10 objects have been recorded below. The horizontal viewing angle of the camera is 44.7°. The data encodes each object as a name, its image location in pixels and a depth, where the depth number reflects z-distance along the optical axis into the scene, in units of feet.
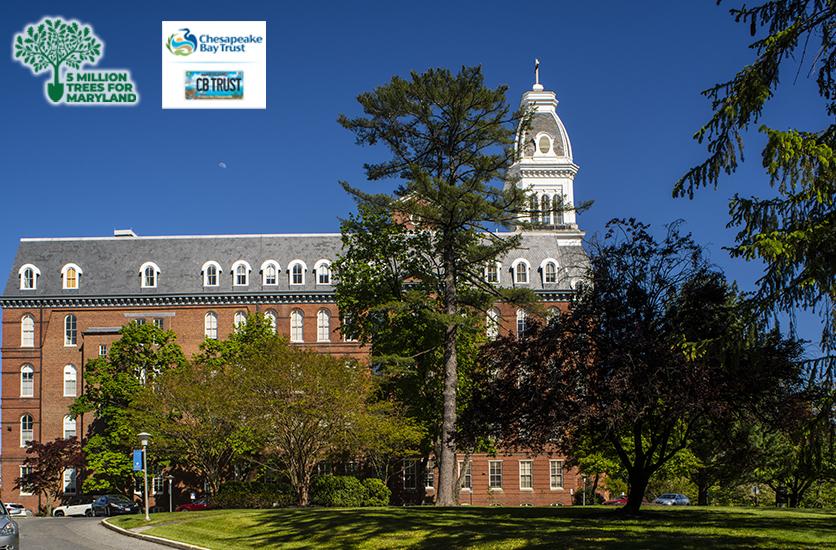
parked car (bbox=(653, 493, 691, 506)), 187.21
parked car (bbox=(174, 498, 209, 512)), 180.43
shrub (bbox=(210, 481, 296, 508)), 145.28
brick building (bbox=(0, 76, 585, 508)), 229.66
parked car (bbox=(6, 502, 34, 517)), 177.47
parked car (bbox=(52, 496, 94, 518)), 192.68
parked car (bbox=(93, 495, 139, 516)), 182.39
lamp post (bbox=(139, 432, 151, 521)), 124.26
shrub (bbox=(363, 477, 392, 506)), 156.46
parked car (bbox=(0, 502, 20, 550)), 67.41
